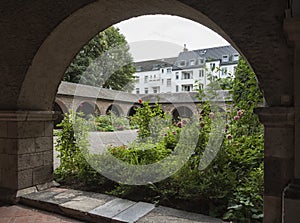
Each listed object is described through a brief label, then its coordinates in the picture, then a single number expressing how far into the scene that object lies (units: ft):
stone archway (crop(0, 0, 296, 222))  4.96
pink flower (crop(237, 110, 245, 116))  9.56
